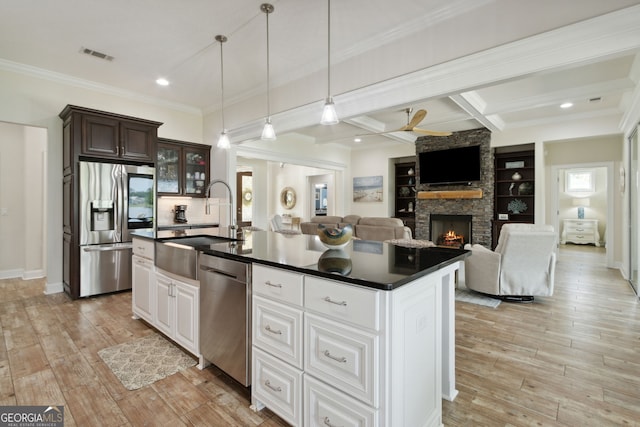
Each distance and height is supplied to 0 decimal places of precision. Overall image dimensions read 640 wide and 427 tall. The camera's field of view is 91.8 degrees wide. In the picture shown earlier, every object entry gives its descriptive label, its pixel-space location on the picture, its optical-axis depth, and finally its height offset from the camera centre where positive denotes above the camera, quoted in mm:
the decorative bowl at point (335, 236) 2048 -164
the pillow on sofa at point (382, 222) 5156 -181
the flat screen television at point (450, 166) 7008 +1078
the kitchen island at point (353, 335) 1296 -597
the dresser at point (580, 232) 8922 -600
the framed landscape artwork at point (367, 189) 8875 +661
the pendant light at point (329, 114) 2484 +785
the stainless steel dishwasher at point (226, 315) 1917 -686
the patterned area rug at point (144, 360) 2241 -1192
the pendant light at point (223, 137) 3307 +799
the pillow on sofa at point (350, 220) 5640 -165
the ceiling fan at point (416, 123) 4391 +1326
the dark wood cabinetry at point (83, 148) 4035 +871
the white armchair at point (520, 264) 3719 -665
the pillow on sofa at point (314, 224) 5954 -250
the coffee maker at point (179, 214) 5516 -50
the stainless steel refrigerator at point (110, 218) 4117 -95
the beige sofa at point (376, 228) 5075 -284
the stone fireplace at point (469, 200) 6898 +258
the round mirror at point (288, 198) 10266 +447
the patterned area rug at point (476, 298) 3900 -1150
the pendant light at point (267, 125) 2771 +814
